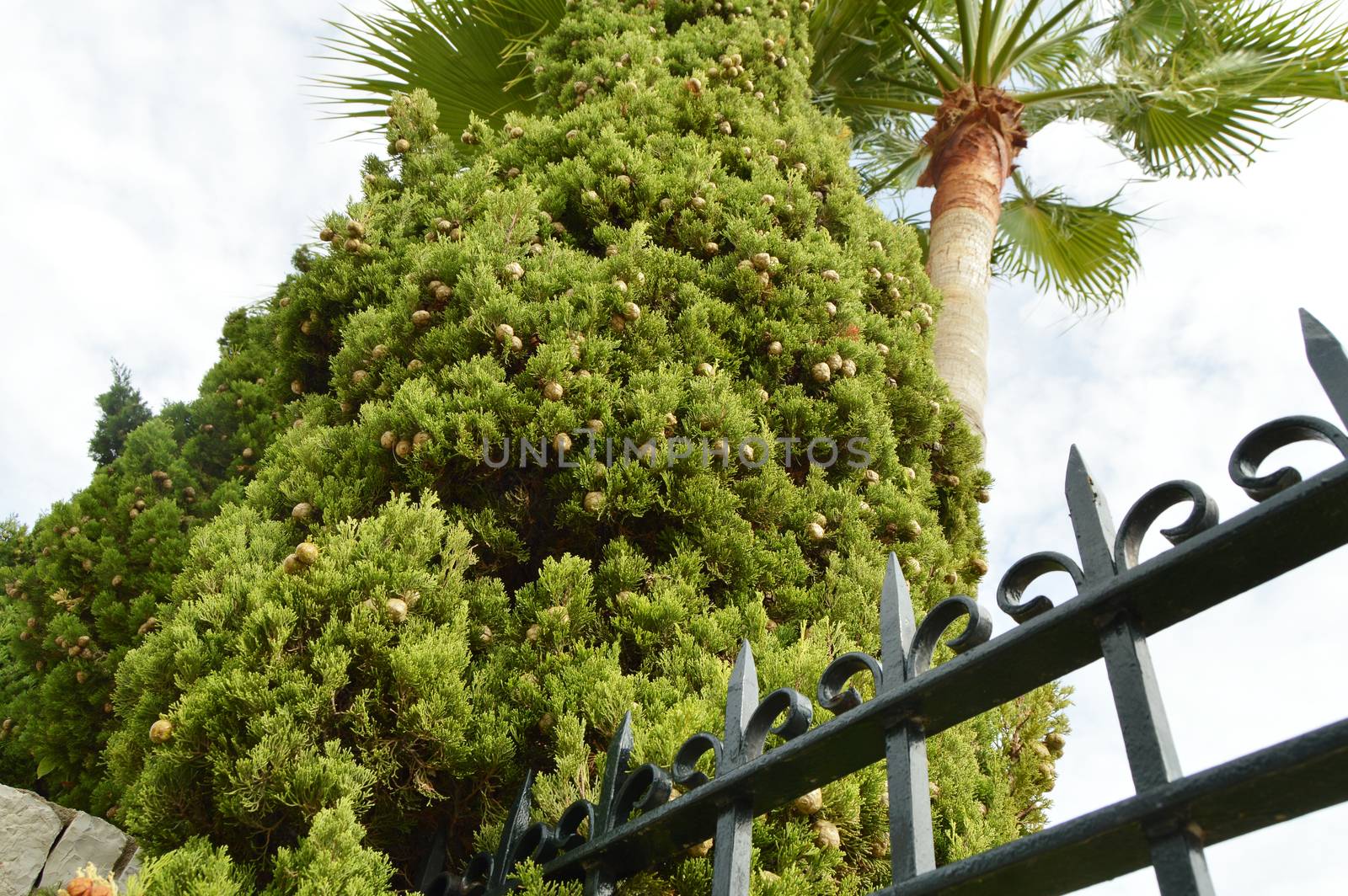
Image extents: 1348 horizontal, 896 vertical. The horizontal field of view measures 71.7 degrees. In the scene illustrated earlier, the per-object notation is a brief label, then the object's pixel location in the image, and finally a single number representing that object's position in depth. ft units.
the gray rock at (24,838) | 8.45
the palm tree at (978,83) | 17.87
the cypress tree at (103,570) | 12.66
